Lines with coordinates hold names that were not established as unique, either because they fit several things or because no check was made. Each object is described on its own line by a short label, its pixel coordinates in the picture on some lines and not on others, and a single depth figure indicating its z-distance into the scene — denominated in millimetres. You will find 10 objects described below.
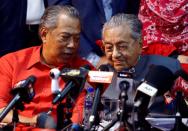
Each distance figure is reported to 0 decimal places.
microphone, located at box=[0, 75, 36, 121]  6251
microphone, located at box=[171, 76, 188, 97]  8184
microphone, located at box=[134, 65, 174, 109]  5867
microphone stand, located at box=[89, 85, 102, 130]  6020
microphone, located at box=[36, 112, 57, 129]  6270
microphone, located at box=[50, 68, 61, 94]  6354
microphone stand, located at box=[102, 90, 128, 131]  5910
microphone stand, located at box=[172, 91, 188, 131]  6215
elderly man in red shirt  8687
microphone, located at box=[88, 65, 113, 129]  6113
